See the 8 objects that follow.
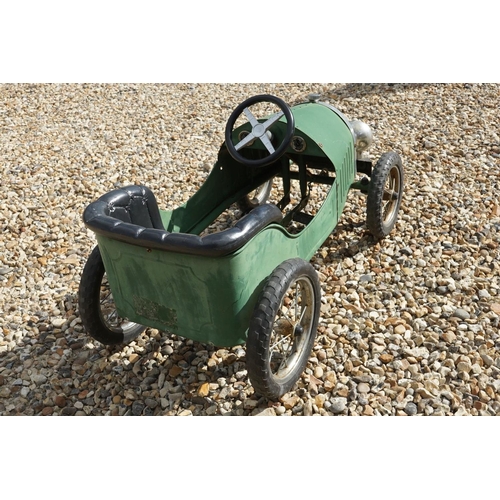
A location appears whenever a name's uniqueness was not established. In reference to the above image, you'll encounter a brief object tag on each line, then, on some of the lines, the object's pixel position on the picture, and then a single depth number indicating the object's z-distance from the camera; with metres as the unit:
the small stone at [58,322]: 3.44
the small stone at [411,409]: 2.78
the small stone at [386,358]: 3.05
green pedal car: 2.45
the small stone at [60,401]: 2.95
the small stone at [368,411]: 2.79
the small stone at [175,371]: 3.05
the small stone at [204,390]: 2.93
